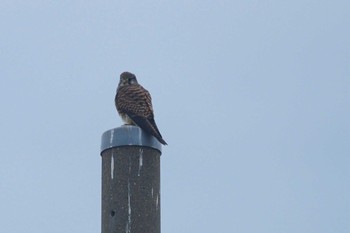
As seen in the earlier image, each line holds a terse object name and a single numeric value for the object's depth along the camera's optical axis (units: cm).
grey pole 1279
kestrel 1555
